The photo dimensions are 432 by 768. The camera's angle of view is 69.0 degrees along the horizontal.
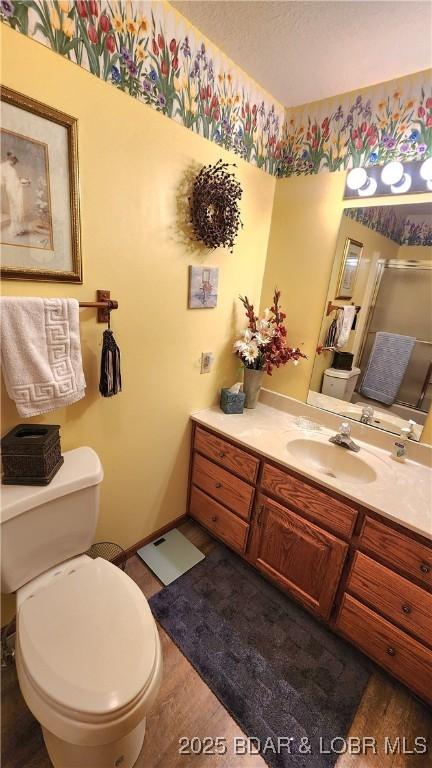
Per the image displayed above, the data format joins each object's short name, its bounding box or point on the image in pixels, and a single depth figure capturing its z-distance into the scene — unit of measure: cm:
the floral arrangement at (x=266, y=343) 175
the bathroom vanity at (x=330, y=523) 112
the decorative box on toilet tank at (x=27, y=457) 99
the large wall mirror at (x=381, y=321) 140
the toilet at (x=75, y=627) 78
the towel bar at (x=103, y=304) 118
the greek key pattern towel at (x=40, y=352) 94
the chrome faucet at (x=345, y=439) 153
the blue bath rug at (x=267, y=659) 112
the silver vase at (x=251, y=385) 183
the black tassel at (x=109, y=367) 120
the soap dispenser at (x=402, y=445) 146
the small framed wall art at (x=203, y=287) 152
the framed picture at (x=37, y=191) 90
